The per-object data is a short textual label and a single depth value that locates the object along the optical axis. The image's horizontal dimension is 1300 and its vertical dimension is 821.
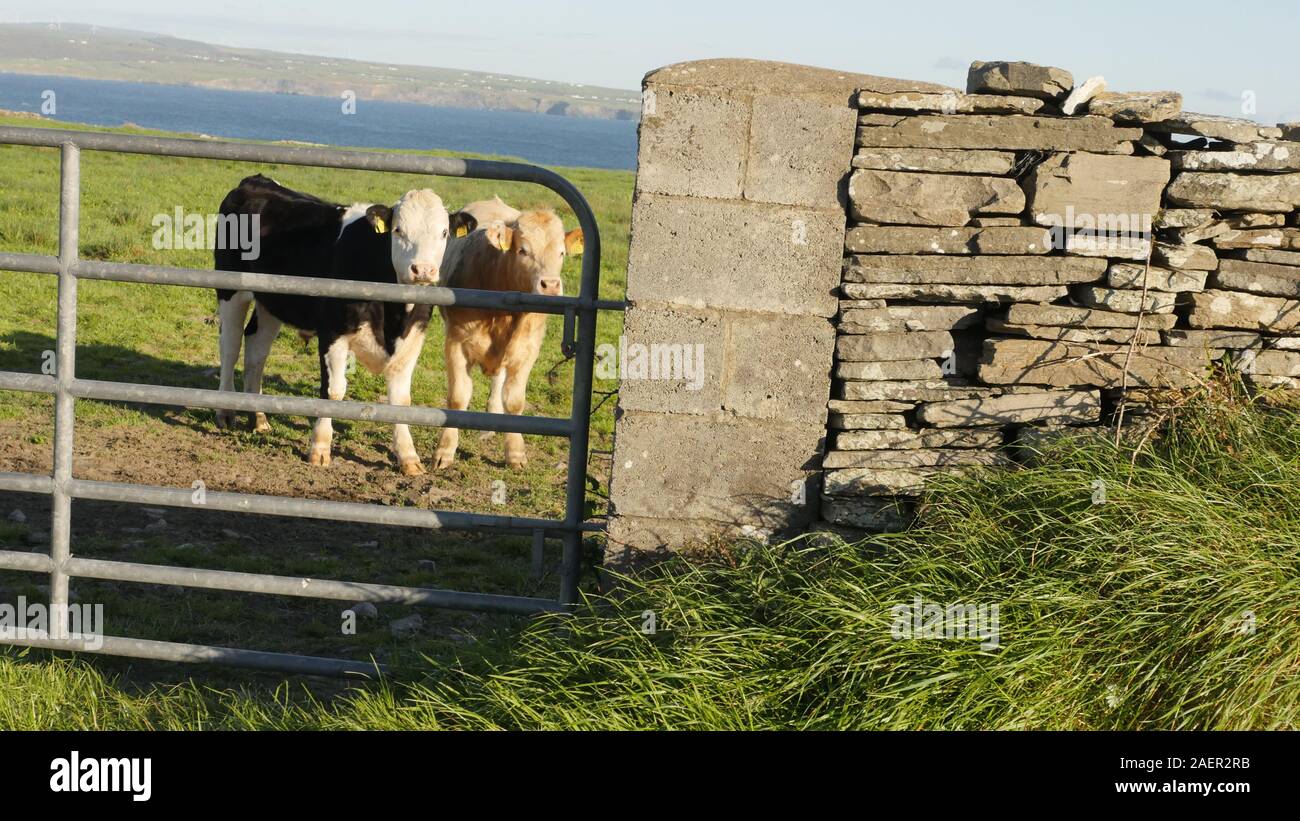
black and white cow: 7.30
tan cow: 7.54
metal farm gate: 3.62
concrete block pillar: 3.59
